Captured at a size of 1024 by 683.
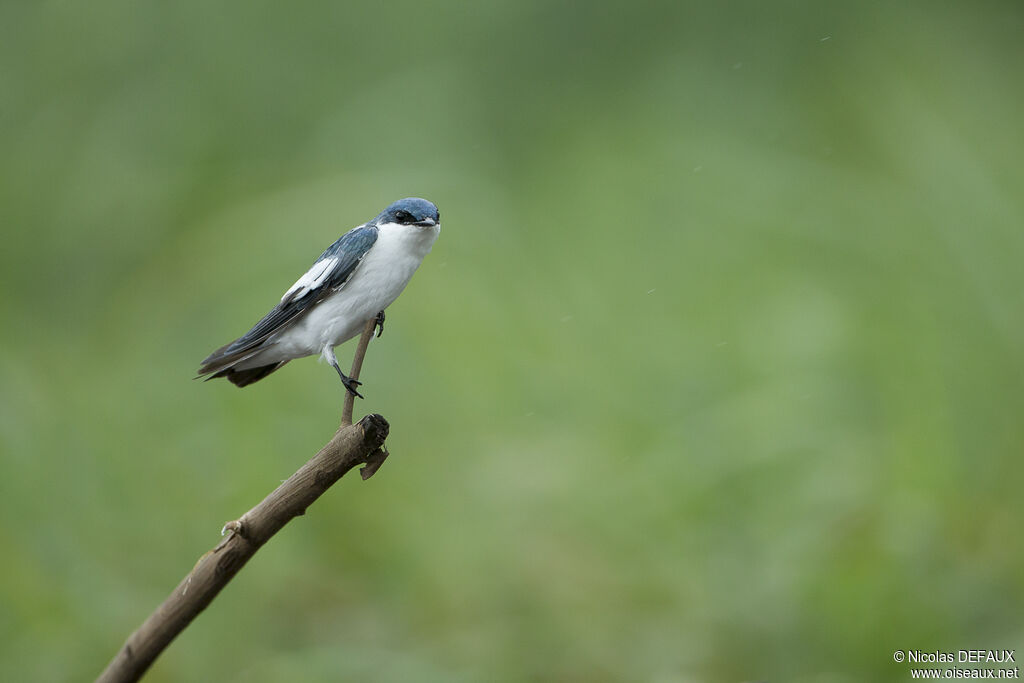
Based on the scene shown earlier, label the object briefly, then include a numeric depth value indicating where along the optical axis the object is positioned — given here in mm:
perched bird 5530
